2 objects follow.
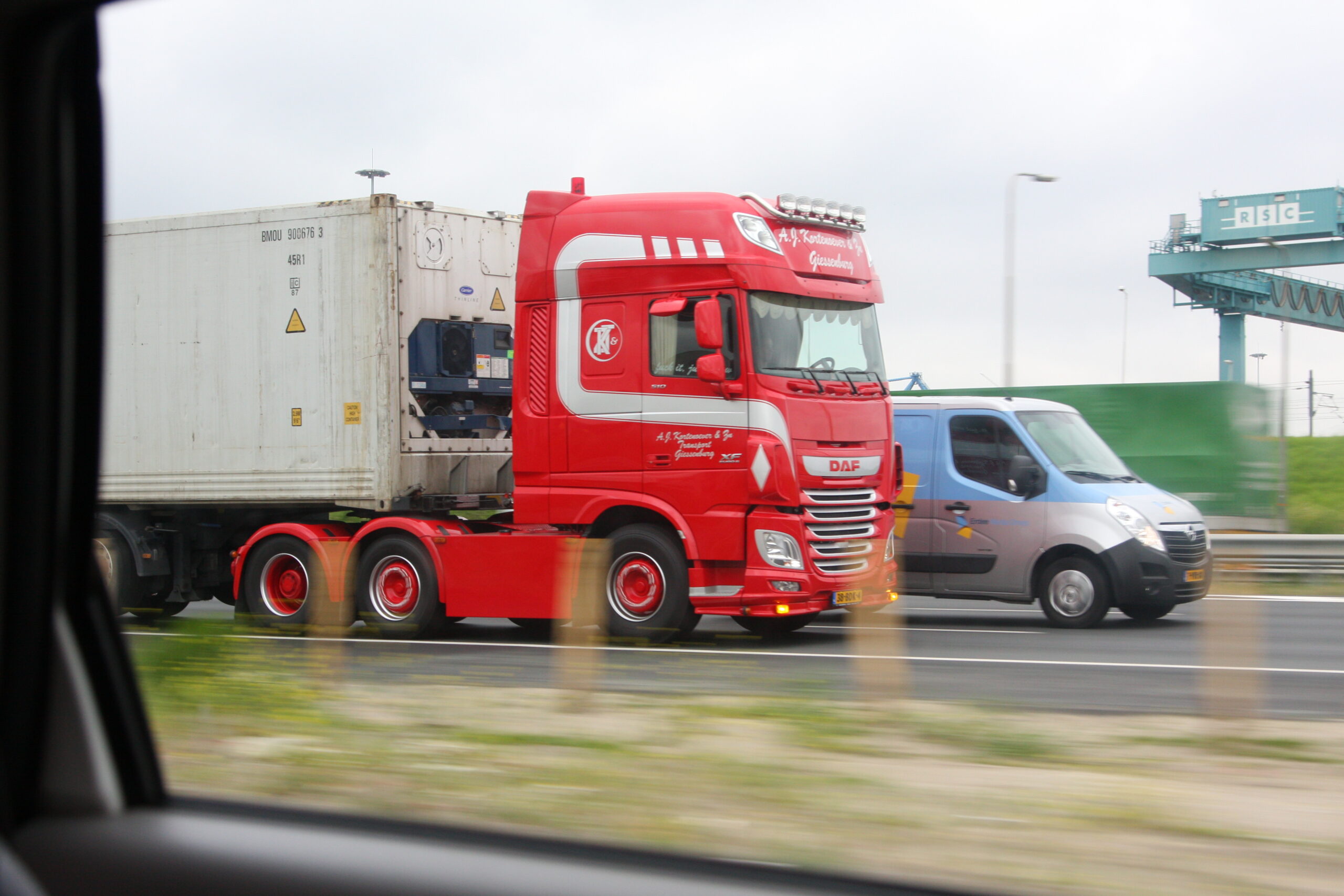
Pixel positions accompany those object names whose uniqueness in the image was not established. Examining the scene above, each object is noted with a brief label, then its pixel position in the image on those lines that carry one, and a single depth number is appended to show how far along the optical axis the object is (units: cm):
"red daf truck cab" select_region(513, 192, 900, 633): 1071
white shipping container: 1191
